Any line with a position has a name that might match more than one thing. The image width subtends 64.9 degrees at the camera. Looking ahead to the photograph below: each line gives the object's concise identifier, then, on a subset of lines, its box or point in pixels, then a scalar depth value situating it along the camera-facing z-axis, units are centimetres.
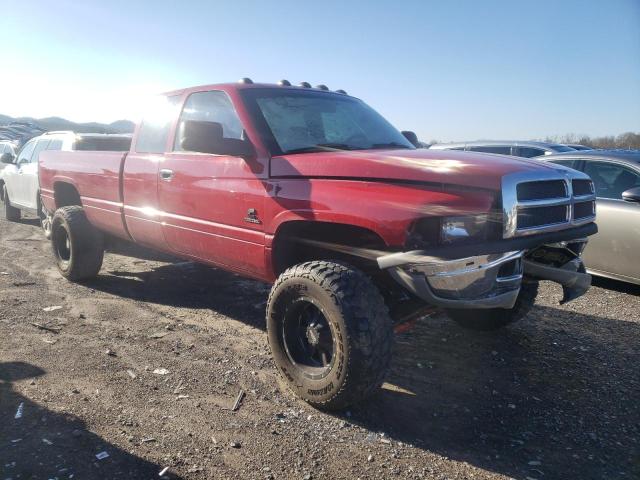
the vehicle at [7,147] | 1373
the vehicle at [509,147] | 942
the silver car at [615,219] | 532
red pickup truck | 270
